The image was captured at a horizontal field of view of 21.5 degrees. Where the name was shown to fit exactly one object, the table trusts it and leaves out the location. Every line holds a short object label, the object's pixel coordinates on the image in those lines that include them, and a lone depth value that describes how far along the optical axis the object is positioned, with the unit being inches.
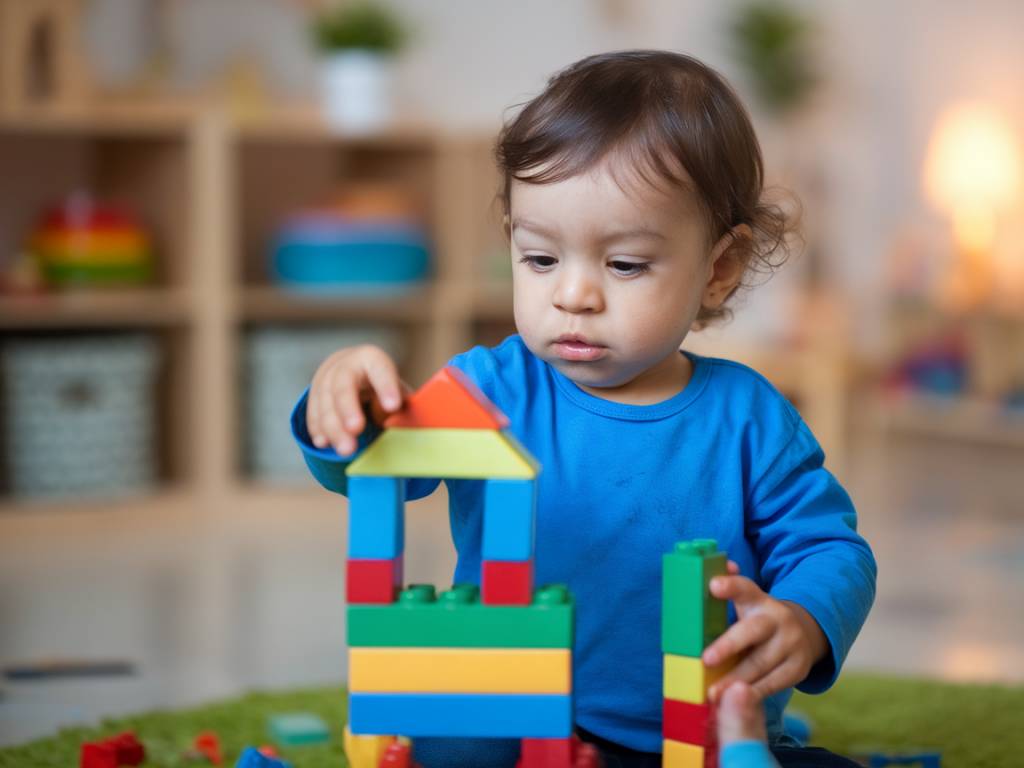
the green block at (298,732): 64.6
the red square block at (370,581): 47.8
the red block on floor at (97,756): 59.6
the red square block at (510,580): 47.8
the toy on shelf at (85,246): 115.9
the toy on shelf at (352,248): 123.9
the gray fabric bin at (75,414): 113.5
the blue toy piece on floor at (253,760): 53.0
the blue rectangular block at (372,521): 47.8
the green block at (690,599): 48.6
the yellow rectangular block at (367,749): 48.5
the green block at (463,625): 47.7
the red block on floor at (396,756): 48.3
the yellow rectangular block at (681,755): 48.9
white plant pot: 128.4
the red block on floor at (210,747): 62.4
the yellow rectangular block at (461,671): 47.8
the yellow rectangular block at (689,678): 48.7
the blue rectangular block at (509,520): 47.7
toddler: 51.3
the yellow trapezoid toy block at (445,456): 47.9
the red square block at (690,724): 48.8
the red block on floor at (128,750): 60.7
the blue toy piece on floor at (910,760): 60.9
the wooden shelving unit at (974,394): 184.1
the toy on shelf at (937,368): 195.2
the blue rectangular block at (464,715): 47.8
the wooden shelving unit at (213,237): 118.6
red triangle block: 48.2
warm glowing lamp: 195.2
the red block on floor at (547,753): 47.9
